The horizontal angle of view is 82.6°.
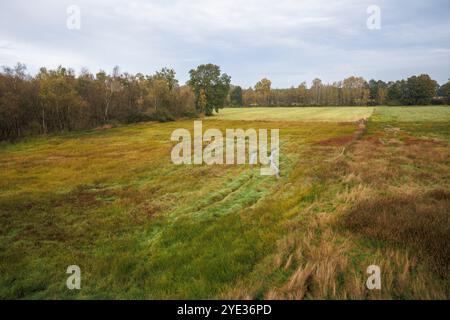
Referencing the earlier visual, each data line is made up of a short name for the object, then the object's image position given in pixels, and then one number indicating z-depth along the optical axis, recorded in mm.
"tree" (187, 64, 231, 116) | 93562
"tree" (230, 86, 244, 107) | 165525
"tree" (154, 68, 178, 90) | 86312
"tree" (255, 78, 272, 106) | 156300
